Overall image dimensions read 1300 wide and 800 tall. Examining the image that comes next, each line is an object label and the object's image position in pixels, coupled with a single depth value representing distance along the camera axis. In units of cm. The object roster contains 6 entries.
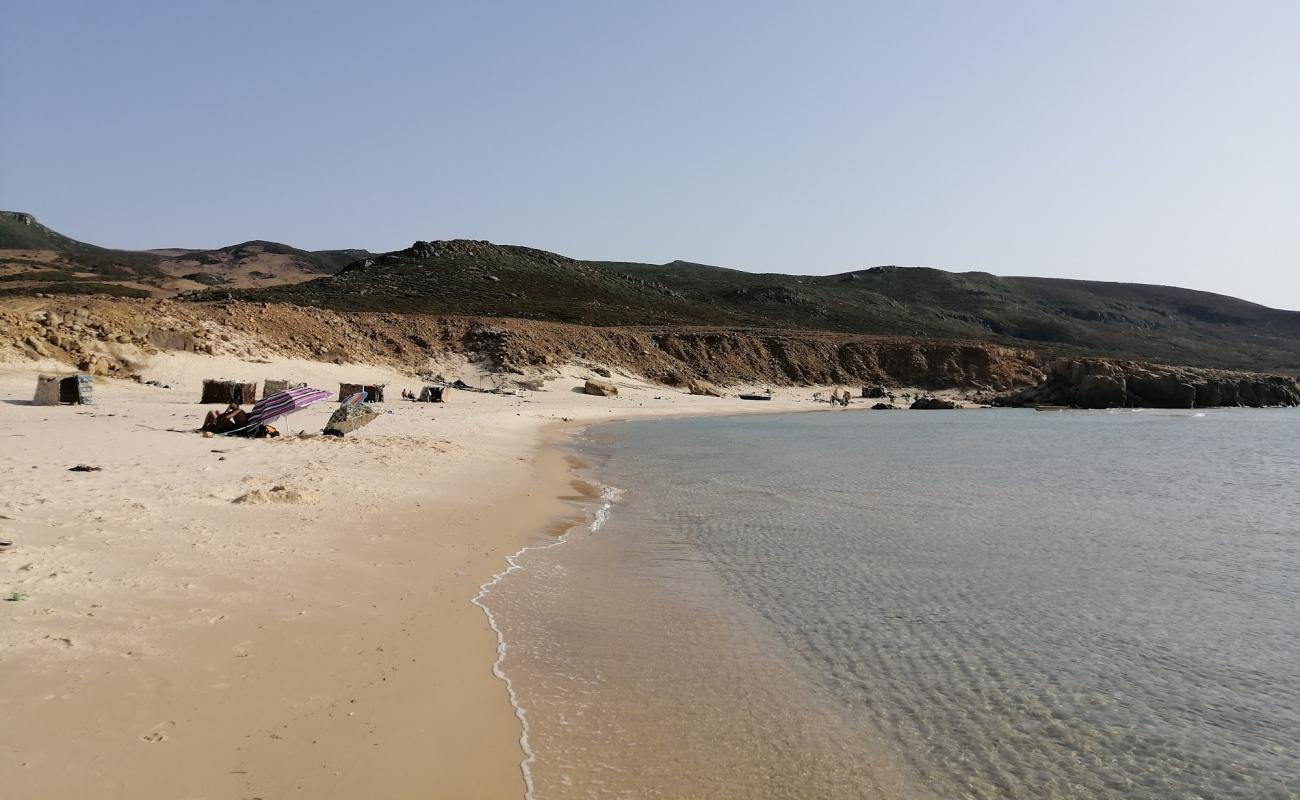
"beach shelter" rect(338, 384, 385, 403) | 2753
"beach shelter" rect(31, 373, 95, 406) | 1945
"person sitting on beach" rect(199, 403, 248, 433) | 1595
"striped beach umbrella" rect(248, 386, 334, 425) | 1622
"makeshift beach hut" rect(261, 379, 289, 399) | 2356
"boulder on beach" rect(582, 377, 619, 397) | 4434
